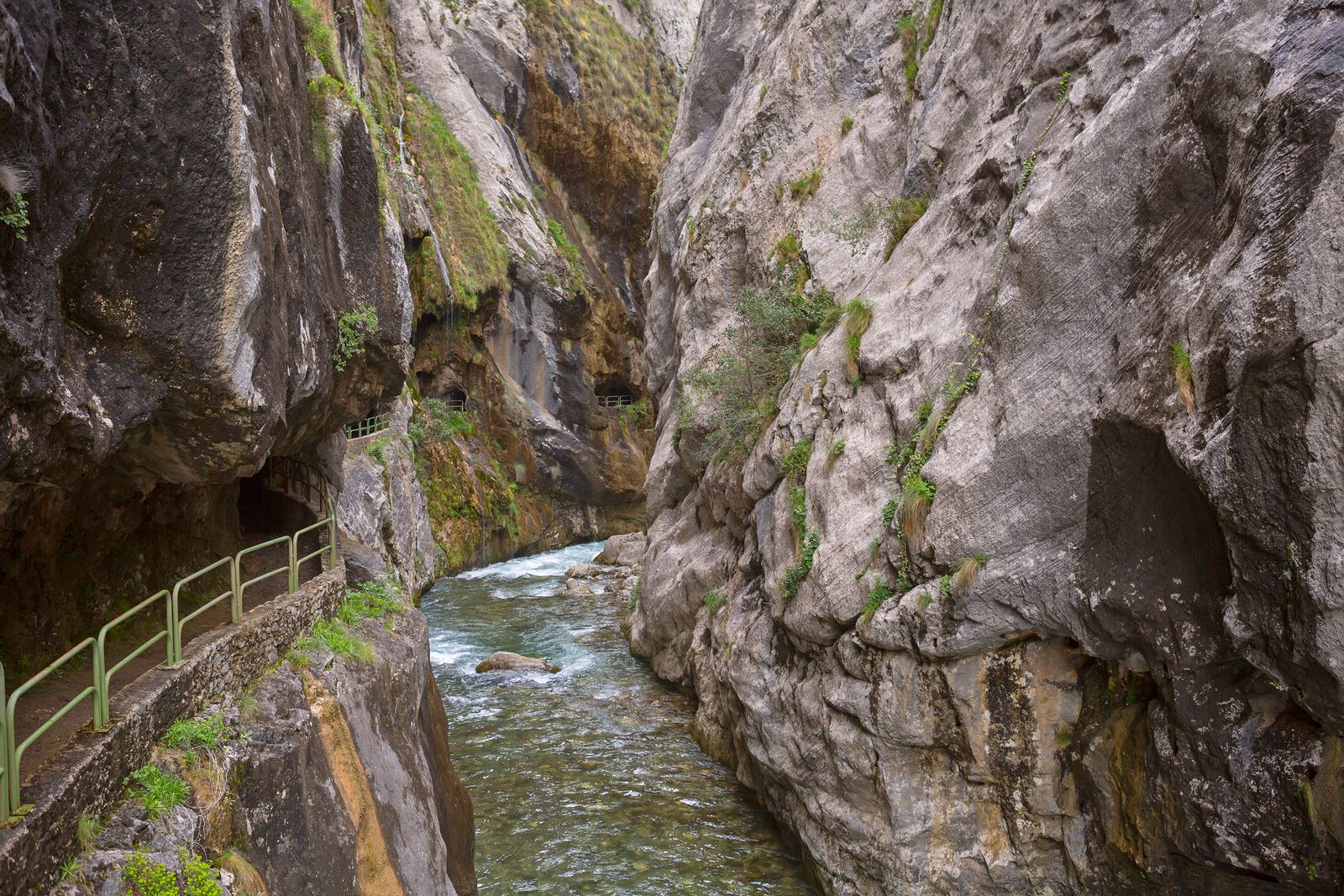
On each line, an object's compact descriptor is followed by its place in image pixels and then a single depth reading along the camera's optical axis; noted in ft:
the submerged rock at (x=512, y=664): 53.93
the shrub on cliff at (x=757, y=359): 44.68
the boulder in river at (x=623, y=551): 89.56
